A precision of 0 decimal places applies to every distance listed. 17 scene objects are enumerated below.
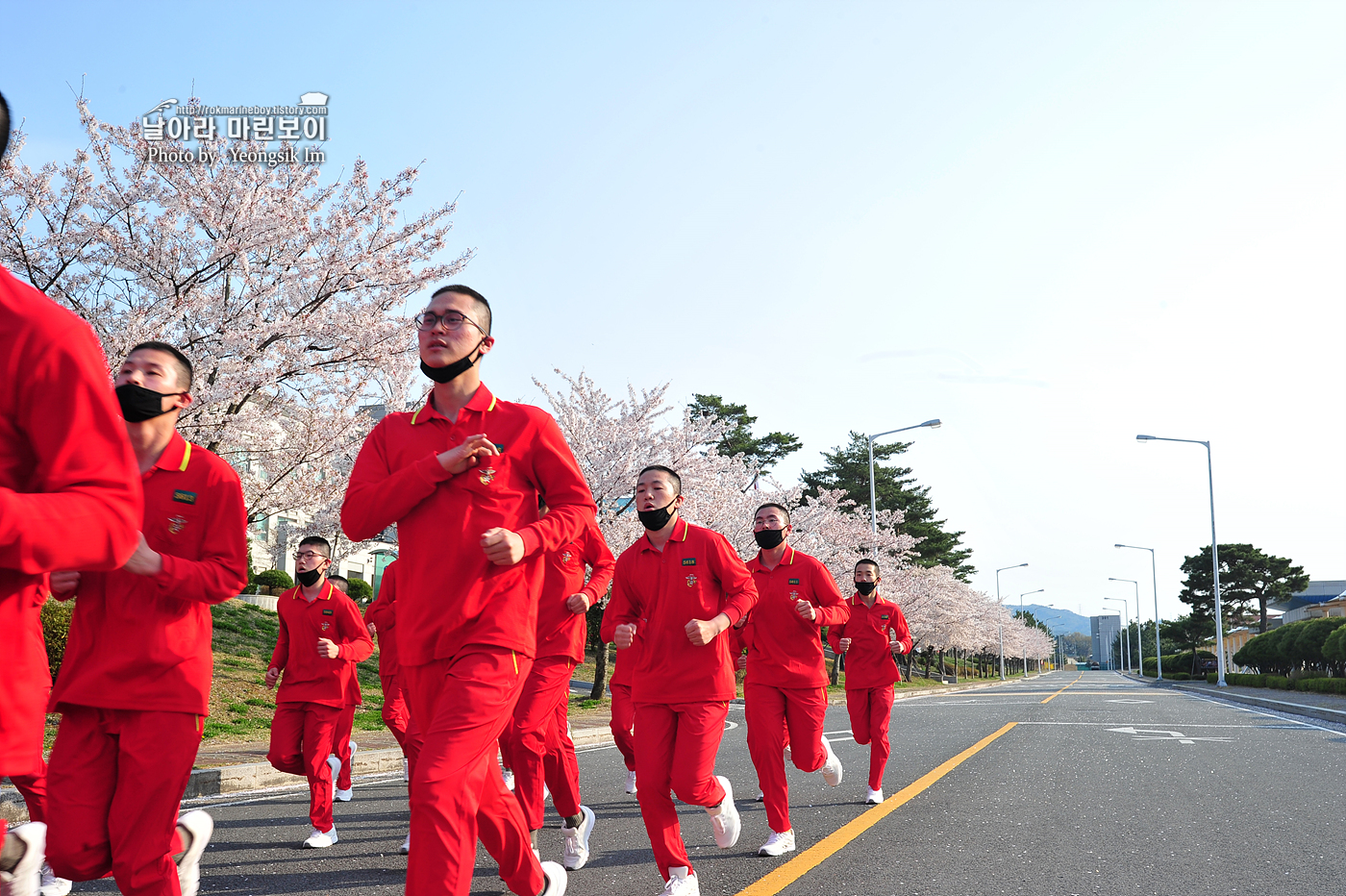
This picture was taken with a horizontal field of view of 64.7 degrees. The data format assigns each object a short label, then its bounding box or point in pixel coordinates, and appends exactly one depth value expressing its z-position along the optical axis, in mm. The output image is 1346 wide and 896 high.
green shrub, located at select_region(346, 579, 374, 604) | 31141
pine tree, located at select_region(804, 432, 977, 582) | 65562
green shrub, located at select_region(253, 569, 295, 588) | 28109
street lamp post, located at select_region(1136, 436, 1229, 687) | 41984
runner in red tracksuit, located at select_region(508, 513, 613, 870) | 5930
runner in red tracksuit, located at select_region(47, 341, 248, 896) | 3492
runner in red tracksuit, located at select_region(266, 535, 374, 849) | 6656
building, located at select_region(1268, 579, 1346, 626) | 86144
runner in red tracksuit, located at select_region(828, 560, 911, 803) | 8688
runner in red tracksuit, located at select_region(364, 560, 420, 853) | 7887
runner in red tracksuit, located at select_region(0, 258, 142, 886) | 1690
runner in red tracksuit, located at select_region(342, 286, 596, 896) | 3227
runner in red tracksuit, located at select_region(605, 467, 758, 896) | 5059
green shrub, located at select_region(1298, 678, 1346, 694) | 31375
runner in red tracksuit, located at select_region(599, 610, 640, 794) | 8555
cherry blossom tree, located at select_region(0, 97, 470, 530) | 14367
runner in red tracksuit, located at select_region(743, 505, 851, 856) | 6328
